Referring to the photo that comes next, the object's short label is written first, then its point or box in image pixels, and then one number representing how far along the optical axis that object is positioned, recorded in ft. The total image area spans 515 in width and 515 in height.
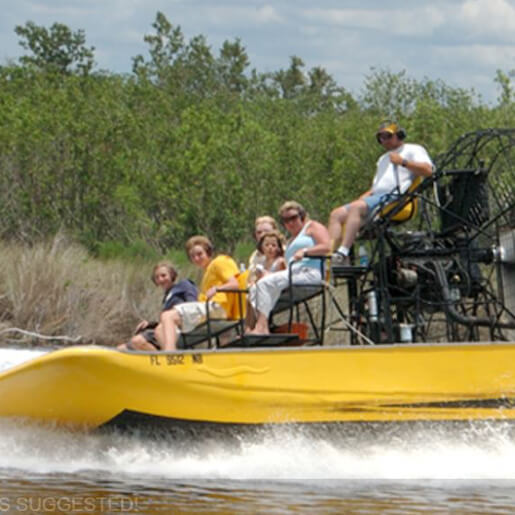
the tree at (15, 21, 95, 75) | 370.94
